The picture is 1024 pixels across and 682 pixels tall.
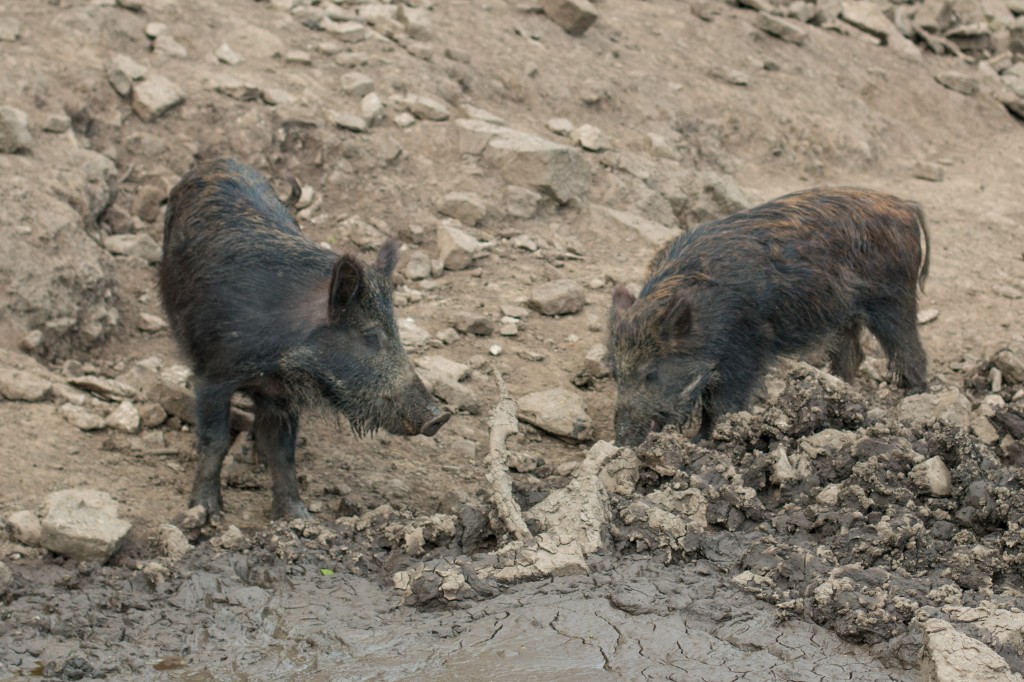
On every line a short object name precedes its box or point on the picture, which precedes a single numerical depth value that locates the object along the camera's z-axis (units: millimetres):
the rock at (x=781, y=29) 23969
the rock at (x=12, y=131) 13687
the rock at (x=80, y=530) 9570
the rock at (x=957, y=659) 7758
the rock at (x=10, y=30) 15414
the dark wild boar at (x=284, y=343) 10664
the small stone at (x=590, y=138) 18422
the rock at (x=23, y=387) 11422
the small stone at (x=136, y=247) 14187
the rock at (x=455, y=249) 15453
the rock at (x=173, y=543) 9914
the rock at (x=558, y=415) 12969
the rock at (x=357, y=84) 17281
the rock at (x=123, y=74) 15562
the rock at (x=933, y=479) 10000
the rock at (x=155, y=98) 15461
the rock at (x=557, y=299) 15031
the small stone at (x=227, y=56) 16859
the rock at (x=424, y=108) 17453
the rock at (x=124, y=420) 11594
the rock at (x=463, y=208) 16203
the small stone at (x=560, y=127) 18719
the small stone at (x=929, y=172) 21812
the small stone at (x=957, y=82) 25453
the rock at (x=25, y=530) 9680
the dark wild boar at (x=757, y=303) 12500
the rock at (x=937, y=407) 12367
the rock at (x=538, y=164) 16812
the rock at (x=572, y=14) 21031
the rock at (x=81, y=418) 11437
